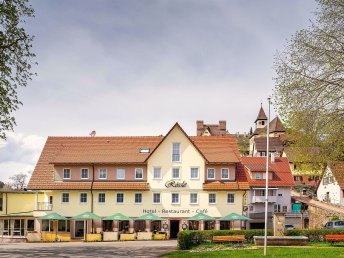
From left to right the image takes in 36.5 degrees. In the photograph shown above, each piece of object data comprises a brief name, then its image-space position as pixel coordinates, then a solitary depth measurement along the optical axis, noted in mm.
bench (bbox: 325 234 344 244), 35594
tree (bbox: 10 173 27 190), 108050
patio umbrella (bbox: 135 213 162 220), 51000
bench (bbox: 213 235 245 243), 37506
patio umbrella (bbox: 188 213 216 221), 50444
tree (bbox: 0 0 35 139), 26047
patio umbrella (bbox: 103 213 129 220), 51019
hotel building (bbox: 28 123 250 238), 54438
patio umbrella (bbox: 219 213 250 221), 50438
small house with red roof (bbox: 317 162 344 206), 68875
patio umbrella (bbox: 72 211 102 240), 50750
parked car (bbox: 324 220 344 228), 48969
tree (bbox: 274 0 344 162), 24875
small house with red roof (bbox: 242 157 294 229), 62375
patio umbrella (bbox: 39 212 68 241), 51000
